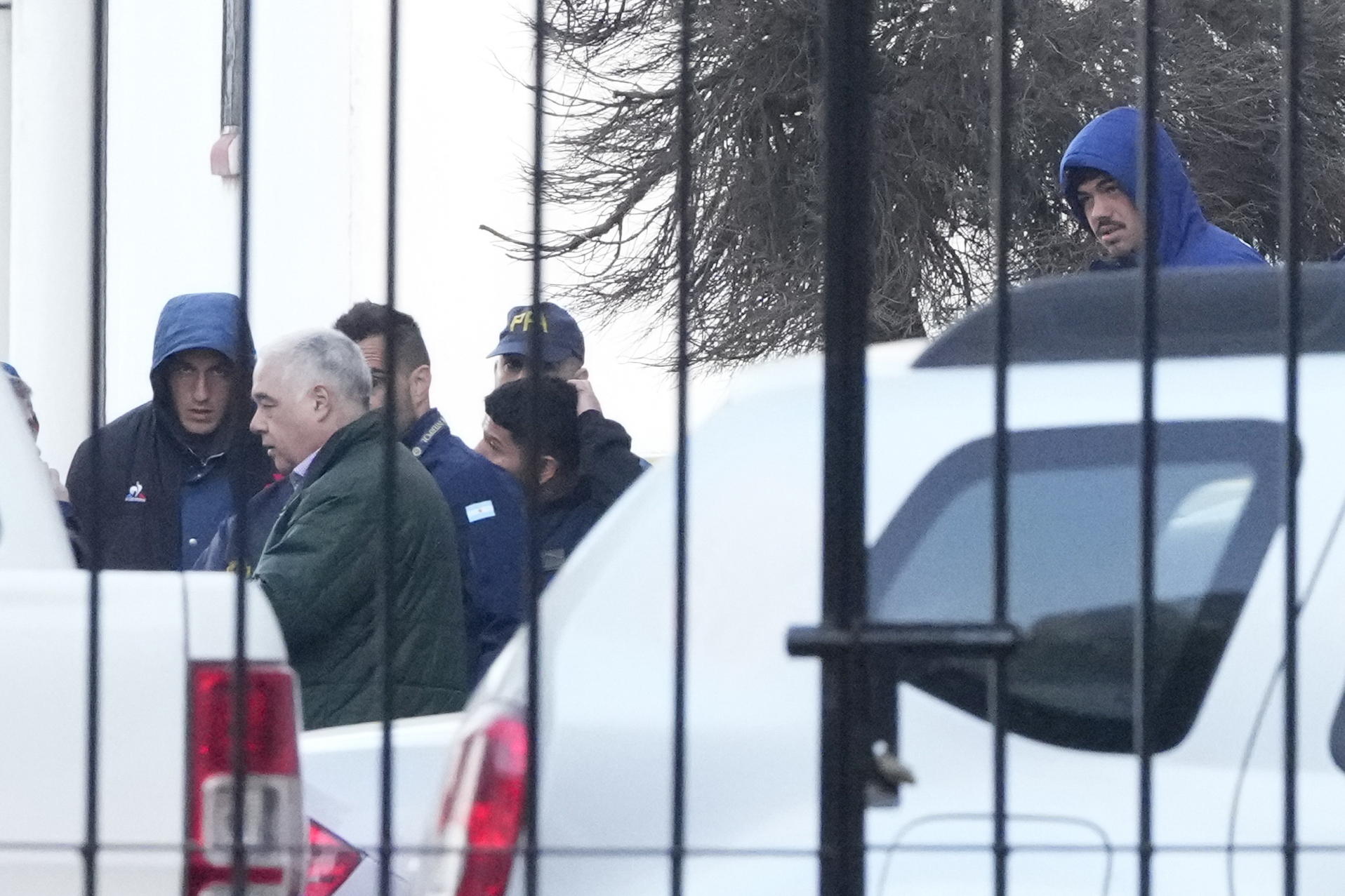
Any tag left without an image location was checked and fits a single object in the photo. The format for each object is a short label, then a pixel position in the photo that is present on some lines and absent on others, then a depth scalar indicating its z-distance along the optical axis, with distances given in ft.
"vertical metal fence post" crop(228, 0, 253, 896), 88.25
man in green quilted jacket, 103.72
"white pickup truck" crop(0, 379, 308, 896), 99.52
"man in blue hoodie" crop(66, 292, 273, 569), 106.00
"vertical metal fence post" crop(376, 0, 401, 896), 86.94
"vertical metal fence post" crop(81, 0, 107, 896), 88.11
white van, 91.61
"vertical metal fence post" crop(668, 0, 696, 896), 85.82
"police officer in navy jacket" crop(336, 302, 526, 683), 105.80
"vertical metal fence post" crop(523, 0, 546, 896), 88.11
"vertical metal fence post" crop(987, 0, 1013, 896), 85.39
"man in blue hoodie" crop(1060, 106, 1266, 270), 103.15
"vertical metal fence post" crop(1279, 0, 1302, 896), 85.87
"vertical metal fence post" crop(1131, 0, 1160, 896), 85.29
